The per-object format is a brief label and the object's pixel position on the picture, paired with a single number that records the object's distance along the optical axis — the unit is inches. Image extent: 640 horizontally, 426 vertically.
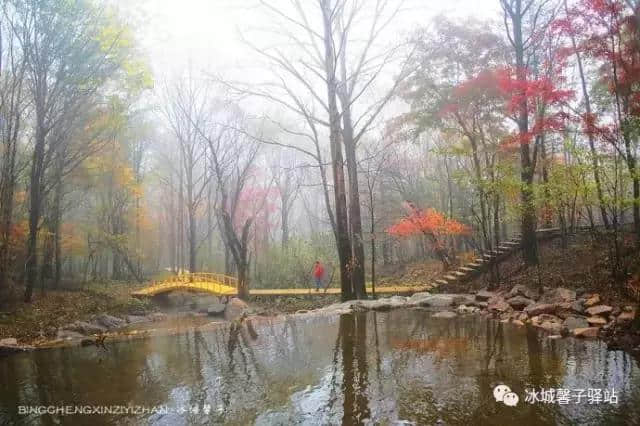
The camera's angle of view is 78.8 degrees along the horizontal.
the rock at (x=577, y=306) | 304.4
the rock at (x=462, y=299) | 398.4
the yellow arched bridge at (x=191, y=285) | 658.2
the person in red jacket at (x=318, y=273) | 604.7
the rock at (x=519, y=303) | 349.1
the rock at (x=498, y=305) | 350.6
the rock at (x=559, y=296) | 338.1
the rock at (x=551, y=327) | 268.6
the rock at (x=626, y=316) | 247.1
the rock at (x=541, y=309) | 313.1
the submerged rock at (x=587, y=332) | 249.6
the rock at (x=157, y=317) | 573.6
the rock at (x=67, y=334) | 372.9
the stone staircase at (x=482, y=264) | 524.7
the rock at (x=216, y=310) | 580.4
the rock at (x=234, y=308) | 530.0
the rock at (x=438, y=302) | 401.1
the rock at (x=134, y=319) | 549.6
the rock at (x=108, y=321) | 490.9
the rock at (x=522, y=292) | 381.5
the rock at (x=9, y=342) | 297.7
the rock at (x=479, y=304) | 376.9
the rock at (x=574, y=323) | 268.9
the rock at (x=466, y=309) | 363.4
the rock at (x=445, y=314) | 340.2
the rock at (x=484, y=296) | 399.5
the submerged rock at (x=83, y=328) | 414.9
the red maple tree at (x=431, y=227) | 631.2
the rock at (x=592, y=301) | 308.7
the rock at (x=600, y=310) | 282.4
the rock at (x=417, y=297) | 414.8
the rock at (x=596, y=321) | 265.9
